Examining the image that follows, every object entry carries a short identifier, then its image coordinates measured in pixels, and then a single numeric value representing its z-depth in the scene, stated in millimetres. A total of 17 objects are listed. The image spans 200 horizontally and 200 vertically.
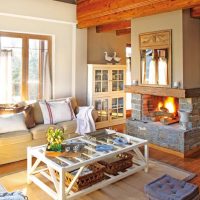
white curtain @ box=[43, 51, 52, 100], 5488
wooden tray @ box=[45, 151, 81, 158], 2987
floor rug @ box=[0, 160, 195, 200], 2947
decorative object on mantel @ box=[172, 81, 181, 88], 4297
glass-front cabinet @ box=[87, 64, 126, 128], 6035
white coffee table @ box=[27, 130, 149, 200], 2707
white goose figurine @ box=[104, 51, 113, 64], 6452
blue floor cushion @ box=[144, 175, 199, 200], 2268
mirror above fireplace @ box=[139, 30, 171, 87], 4461
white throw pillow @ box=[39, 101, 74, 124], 4680
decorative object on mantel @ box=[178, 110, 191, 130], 4262
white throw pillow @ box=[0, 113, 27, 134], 3979
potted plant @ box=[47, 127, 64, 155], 3074
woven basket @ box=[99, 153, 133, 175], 3311
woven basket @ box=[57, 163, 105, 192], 2932
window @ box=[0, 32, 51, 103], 4988
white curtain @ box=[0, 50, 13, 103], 4949
